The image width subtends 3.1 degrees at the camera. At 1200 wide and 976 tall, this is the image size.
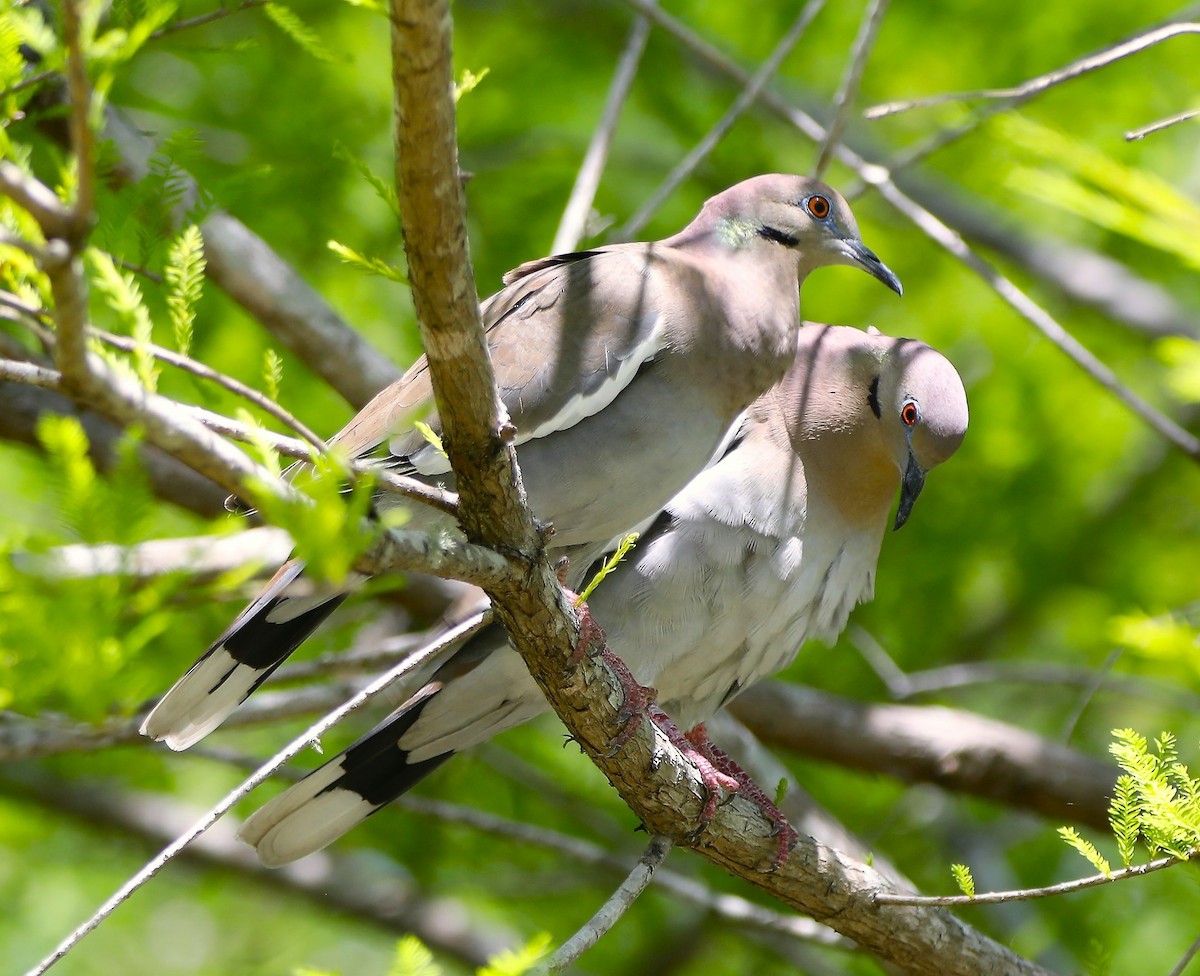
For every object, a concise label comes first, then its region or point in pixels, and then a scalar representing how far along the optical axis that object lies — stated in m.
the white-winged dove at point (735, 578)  6.24
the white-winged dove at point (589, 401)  6.19
